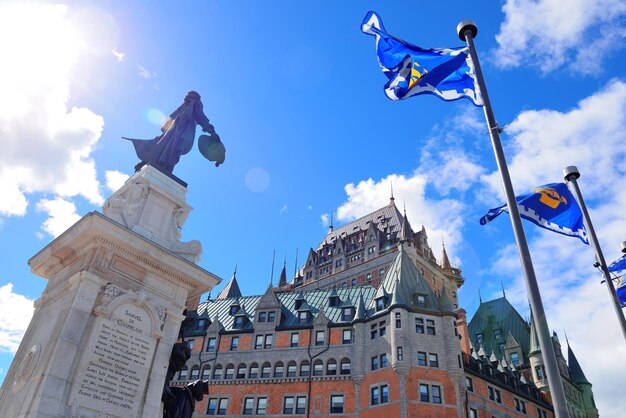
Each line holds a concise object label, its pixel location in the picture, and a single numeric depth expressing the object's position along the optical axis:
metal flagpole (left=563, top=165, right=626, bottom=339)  13.35
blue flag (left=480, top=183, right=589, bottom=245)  13.00
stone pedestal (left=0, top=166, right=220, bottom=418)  8.60
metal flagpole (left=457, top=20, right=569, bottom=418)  7.30
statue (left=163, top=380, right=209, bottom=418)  10.50
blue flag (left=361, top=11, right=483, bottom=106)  11.49
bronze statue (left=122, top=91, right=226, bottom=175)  12.98
